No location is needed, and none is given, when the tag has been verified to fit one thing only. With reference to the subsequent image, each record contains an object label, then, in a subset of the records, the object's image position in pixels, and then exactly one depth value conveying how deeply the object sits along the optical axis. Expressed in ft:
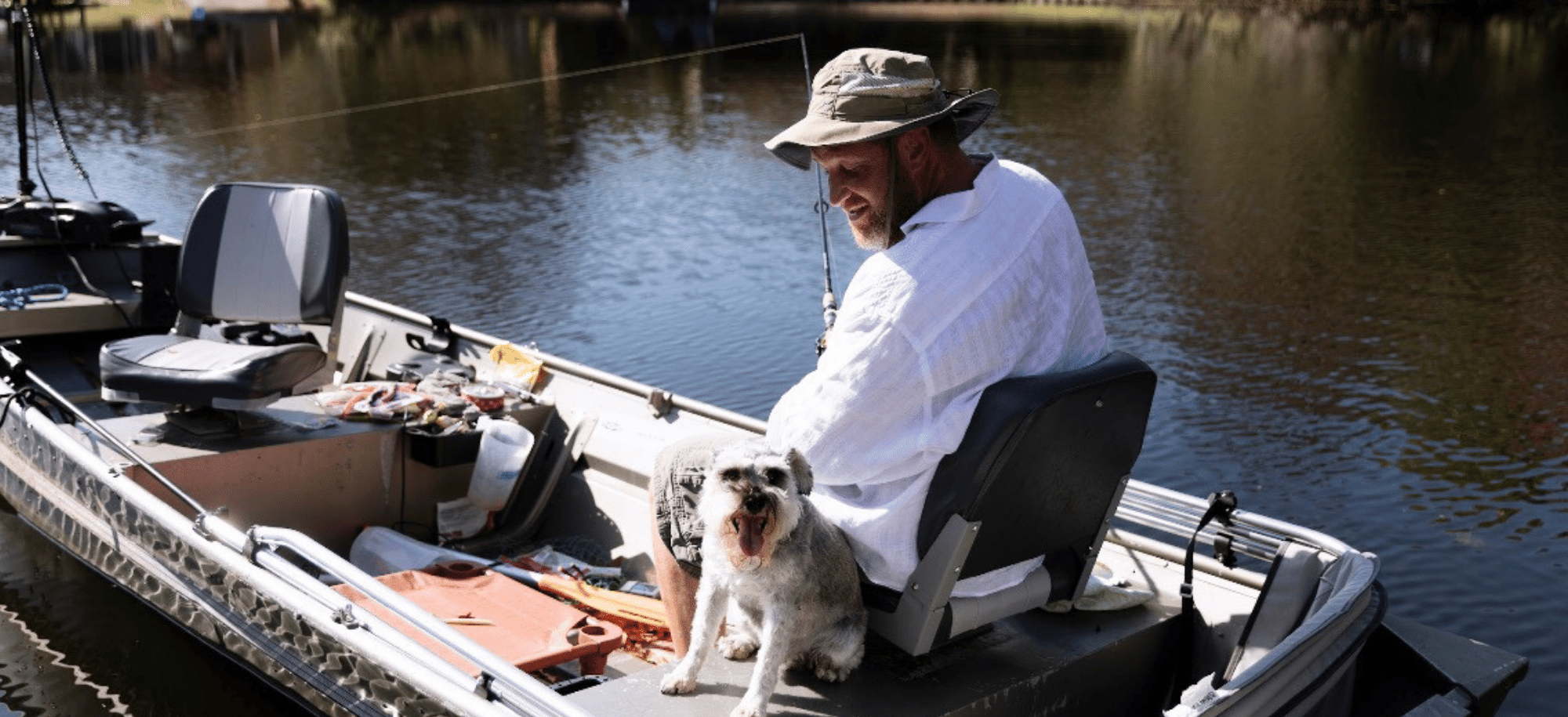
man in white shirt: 8.33
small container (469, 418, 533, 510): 14.74
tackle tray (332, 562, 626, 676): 11.73
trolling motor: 19.12
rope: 17.83
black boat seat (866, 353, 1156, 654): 8.46
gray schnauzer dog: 7.86
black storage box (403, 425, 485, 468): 14.55
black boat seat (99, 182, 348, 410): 15.81
